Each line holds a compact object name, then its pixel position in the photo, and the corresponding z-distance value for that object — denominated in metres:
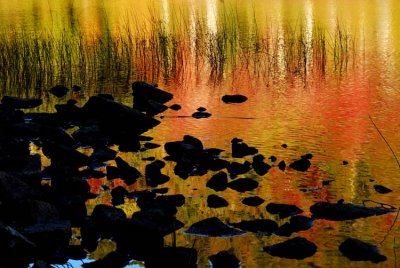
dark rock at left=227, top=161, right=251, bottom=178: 12.36
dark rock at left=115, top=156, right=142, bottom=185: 12.28
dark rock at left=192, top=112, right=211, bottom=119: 17.44
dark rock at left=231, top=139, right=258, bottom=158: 13.64
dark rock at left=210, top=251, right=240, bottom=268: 8.61
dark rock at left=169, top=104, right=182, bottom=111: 18.46
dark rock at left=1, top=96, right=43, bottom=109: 18.65
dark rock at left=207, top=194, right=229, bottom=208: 10.74
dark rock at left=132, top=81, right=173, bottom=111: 19.42
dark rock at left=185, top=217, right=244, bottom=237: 9.56
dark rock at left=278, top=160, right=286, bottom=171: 12.61
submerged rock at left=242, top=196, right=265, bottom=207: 10.76
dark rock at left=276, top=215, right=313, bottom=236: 9.50
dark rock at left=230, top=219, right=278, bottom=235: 9.57
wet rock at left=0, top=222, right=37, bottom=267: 8.52
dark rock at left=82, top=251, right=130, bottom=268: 8.55
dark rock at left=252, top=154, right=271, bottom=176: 12.43
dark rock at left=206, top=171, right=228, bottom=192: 11.58
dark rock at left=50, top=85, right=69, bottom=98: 20.70
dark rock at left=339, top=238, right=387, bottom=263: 8.71
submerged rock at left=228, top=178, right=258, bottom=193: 11.47
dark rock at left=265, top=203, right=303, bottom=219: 10.22
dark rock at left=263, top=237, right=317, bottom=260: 8.83
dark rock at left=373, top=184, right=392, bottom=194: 11.20
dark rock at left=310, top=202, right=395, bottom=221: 10.06
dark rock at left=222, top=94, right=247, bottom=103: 19.32
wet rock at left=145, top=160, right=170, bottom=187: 12.09
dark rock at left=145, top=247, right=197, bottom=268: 8.59
